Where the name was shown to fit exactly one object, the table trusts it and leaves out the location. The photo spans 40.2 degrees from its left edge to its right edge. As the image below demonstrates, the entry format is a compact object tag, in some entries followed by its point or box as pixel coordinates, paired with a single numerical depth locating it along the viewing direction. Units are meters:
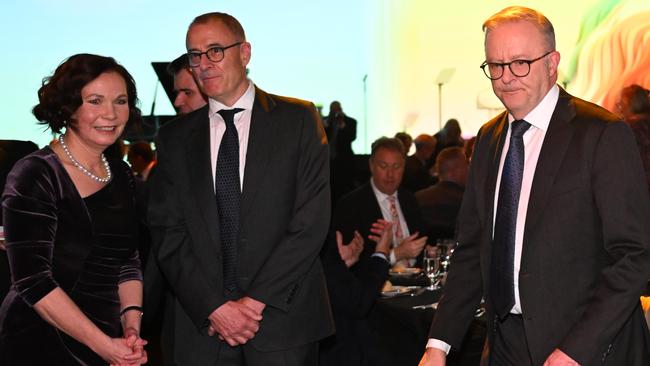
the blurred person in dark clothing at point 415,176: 8.48
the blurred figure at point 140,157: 7.38
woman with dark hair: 2.45
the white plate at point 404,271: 4.64
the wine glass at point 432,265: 4.39
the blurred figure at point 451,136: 9.88
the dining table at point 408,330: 3.78
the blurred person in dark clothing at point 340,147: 9.29
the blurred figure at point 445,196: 5.91
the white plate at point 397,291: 4.19
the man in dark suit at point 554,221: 2.10
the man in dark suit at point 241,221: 2.79
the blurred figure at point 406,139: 9.41
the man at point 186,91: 3.62
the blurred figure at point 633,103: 5.75
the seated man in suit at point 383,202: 5.16
